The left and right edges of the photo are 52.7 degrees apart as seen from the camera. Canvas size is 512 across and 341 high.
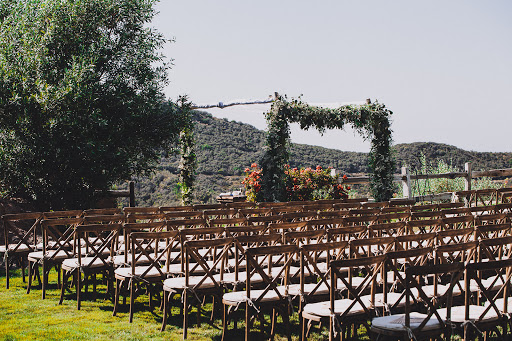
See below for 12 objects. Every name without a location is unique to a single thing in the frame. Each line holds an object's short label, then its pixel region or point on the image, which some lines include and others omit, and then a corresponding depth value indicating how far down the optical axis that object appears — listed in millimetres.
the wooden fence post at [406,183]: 15914
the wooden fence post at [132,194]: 13187
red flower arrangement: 13680
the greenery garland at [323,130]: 13500
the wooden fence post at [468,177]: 17266
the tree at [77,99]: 10836
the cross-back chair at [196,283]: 4910
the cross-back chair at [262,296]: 4559
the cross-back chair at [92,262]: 5988
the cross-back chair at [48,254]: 6461
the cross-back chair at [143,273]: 5376
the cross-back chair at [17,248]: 7048
